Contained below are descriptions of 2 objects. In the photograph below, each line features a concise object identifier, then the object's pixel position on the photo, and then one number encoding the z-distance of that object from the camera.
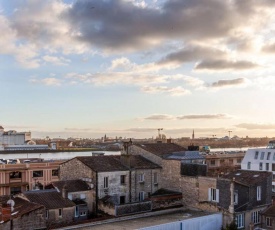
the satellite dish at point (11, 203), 23.07
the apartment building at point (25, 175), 41.66
